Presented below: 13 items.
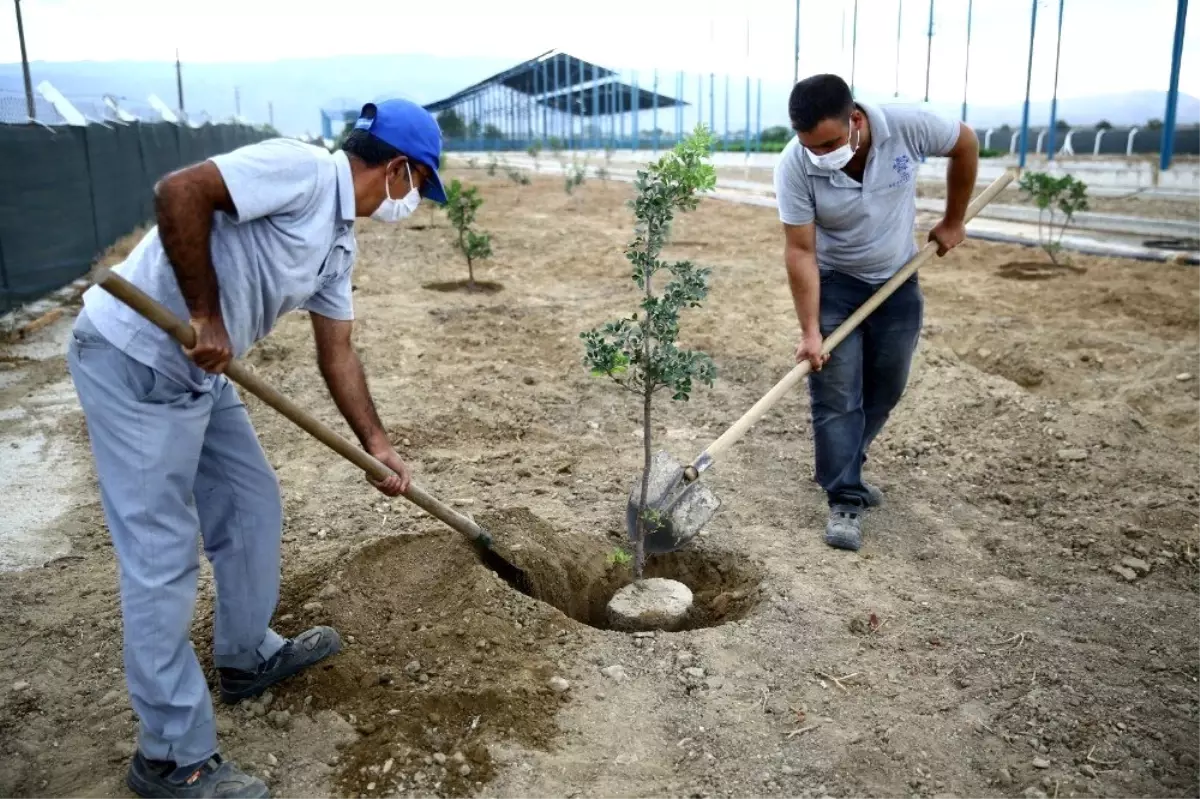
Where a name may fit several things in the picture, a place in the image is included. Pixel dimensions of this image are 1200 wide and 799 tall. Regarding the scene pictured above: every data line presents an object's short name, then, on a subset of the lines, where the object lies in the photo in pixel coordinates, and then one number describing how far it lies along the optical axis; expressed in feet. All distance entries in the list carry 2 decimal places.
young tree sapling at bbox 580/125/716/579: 10.60
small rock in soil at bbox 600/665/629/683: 9.92
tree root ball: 11.34
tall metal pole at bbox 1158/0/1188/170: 55.67
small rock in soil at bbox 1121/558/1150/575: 12.16
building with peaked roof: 183.21
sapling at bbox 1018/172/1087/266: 33.78
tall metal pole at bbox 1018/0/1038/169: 74.14
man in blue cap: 7.13
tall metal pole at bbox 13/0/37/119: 61.56
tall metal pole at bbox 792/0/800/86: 92.73
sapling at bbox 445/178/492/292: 30.83
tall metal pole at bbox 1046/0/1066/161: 78.00
